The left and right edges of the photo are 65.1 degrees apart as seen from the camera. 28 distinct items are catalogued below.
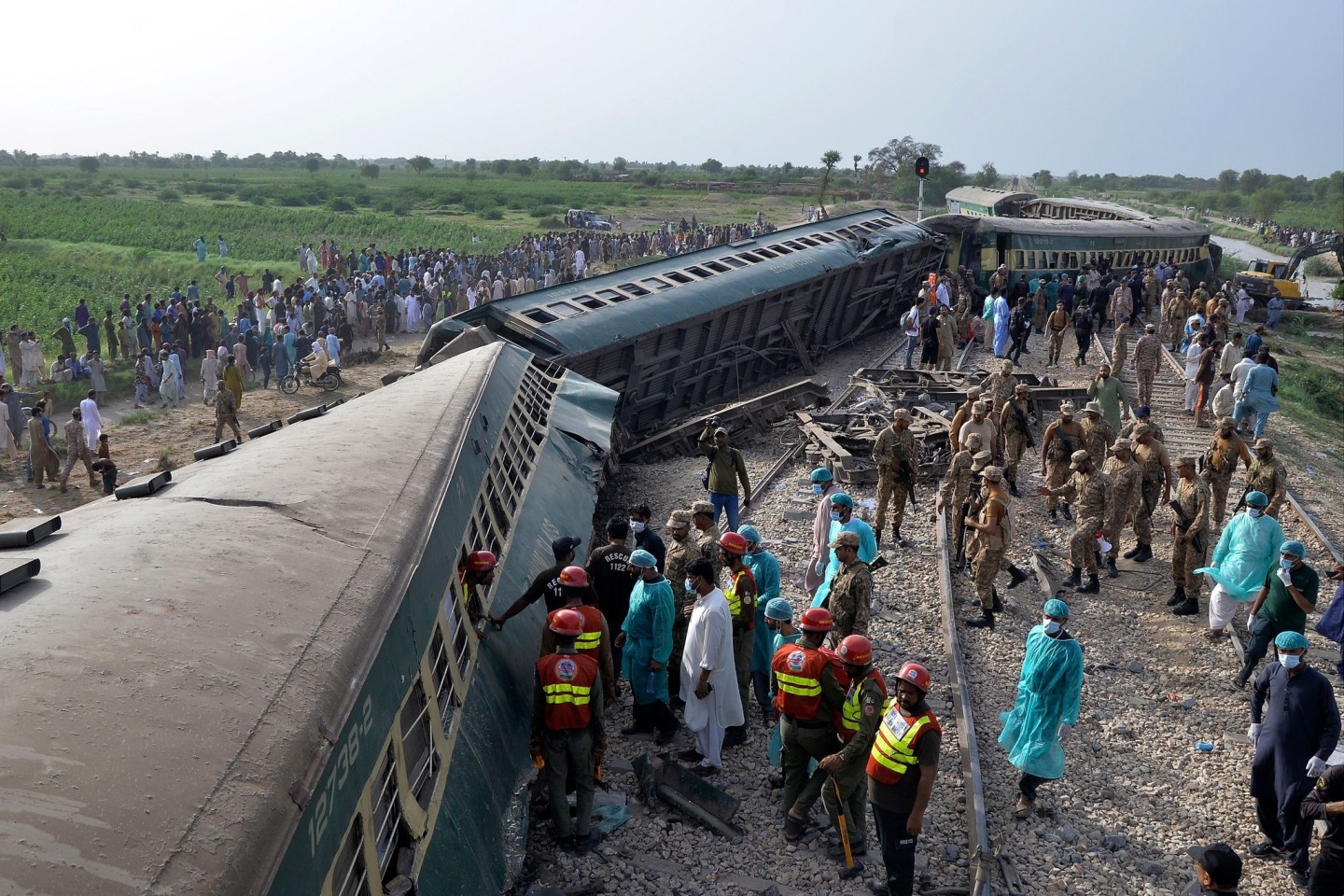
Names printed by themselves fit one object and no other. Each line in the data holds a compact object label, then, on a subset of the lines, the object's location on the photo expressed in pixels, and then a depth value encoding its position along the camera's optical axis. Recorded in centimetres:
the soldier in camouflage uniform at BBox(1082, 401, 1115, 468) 1245
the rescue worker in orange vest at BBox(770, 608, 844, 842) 659
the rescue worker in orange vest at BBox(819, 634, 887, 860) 636
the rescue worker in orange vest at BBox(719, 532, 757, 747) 784
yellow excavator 3384
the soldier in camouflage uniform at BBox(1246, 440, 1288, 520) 1119
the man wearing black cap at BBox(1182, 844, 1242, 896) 494
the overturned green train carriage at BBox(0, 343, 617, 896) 320
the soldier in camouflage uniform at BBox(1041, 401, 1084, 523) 1235
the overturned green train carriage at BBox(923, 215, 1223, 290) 2886
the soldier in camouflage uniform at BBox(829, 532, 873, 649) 816
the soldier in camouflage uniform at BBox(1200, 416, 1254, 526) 1185
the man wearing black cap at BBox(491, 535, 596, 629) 731
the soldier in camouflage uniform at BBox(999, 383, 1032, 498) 1396
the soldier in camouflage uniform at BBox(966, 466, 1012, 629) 1014
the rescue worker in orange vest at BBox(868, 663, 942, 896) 591
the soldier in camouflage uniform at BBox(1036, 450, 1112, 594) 1121
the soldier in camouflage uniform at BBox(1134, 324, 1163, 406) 1745
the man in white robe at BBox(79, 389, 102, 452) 1565
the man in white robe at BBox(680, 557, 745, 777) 736
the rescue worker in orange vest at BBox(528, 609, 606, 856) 645
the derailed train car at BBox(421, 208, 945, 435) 1622
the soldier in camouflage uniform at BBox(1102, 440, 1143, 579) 1127
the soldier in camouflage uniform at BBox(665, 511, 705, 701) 831
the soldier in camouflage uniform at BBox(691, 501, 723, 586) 828
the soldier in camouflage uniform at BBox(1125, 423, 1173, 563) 1162
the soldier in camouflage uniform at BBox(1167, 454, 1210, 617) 1055
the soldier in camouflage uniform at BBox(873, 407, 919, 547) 1209
